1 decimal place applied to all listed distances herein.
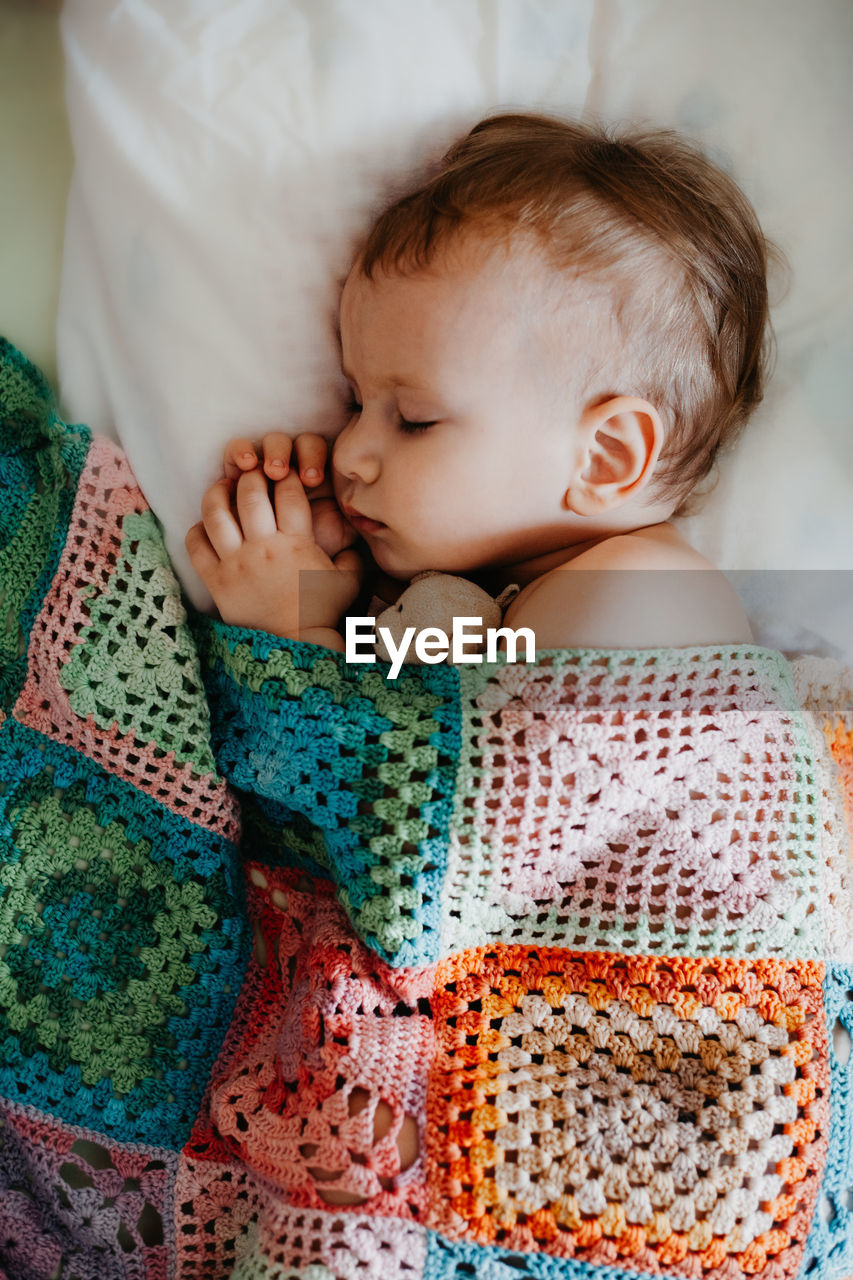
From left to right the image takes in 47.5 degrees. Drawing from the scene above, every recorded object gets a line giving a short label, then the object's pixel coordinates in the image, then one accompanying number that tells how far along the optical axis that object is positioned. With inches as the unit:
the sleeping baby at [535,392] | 32.0
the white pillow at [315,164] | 33.3
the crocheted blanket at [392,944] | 28.5
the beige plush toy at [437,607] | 33.5
